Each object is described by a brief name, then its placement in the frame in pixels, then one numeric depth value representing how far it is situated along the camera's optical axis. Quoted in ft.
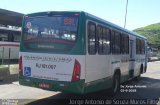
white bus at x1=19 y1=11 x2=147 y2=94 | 20.34
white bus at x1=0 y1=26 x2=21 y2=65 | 61.51
